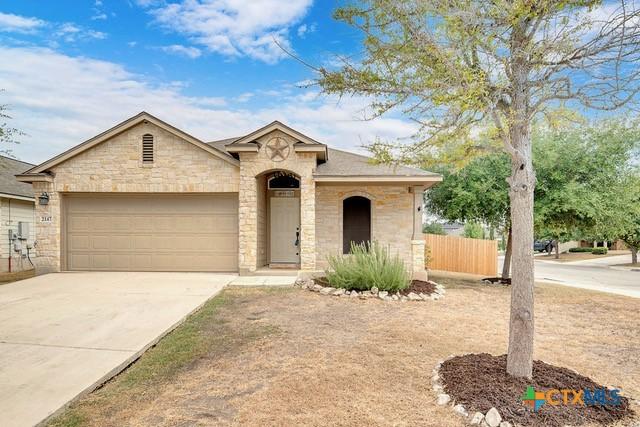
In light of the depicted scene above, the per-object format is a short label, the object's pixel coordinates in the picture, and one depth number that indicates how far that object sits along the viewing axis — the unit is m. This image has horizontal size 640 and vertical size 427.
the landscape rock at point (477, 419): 3.05
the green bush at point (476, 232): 28.39
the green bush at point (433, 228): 27.06
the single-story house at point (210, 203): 10.79
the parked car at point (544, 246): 37.41
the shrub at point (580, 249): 34.94
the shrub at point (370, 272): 8.62
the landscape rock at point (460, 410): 3.19
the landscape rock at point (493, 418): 2.98
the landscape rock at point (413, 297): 8.38
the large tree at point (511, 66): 3.28
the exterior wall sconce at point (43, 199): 10.97
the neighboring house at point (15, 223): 14.52
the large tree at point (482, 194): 11.72
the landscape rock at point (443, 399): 3.41
